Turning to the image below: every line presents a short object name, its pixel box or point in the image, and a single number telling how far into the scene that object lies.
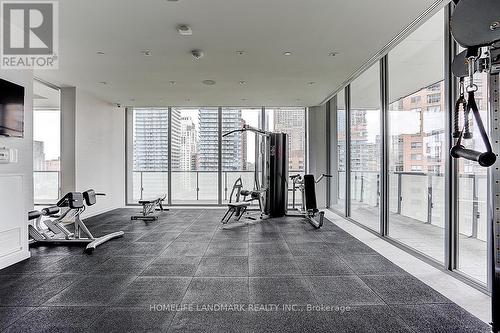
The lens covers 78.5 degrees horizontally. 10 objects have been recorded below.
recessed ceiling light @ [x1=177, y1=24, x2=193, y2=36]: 3.60
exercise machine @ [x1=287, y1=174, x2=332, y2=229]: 6.39
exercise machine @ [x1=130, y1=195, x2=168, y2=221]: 6.52
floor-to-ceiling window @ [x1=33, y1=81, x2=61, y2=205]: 8.50
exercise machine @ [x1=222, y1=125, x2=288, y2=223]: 7.09
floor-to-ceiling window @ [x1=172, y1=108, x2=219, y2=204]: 8.90
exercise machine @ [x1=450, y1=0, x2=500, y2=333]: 1.63
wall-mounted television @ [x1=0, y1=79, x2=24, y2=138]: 3.50
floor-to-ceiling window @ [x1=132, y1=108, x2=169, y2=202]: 8.93
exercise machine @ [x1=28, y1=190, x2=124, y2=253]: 4.40
